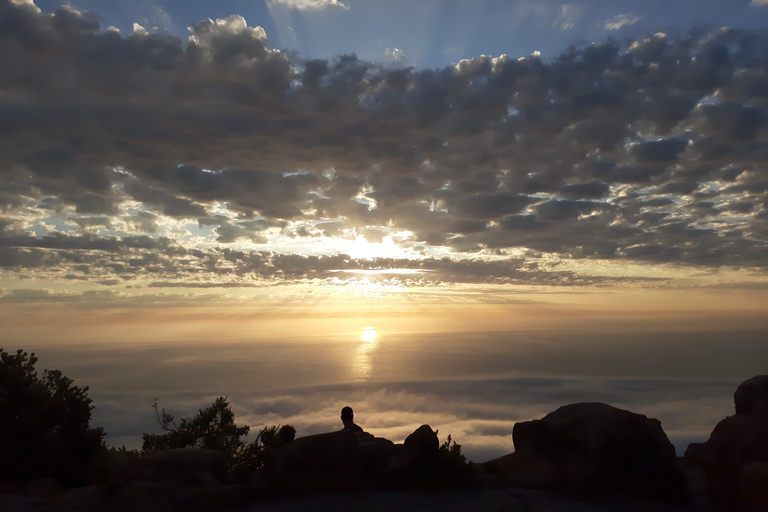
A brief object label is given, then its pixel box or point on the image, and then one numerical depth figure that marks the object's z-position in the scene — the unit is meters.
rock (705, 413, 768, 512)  9.03
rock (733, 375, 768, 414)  11.18
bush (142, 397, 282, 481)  18.52
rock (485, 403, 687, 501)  11.41
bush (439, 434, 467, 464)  12.59
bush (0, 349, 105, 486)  14.82
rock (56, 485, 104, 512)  10.44
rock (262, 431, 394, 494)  11.52
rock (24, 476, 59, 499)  12.32
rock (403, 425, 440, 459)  12.45
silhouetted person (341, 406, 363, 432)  13.99
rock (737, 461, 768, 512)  8.04
